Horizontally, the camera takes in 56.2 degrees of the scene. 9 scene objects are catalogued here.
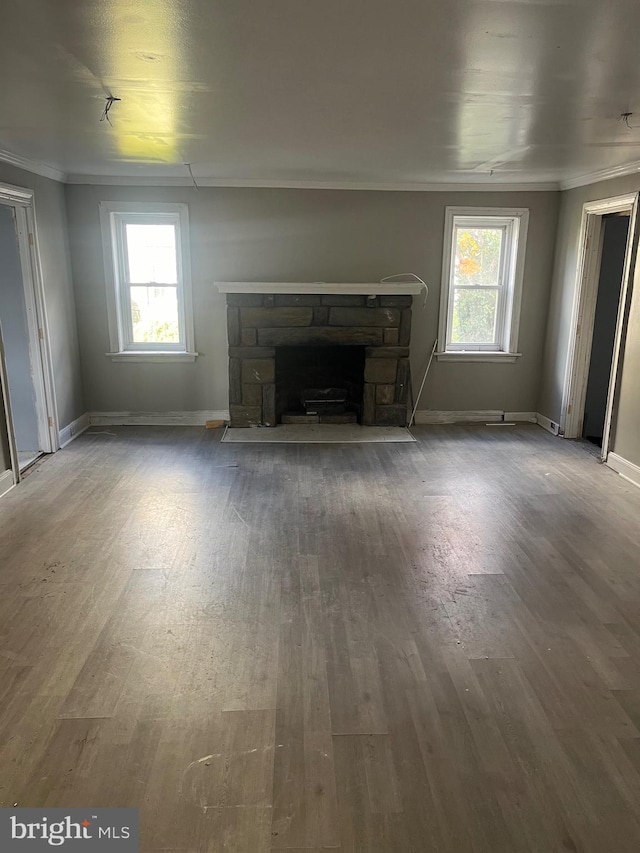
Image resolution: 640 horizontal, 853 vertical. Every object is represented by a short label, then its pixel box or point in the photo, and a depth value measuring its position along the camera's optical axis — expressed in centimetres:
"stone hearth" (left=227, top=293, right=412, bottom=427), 592
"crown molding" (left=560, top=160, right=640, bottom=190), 477
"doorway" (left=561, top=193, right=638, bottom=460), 553
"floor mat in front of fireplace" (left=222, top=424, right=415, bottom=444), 579
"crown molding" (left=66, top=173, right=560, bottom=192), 577
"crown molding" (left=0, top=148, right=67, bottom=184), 451
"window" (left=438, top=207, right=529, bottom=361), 614
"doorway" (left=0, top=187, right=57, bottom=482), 492
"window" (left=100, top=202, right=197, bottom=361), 594
